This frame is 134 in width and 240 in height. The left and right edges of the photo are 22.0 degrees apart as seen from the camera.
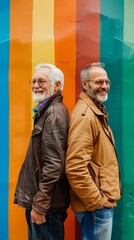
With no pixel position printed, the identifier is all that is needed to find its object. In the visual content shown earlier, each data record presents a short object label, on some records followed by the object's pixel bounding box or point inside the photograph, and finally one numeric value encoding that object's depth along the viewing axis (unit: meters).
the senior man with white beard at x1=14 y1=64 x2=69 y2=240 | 2.06
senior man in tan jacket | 2.05
